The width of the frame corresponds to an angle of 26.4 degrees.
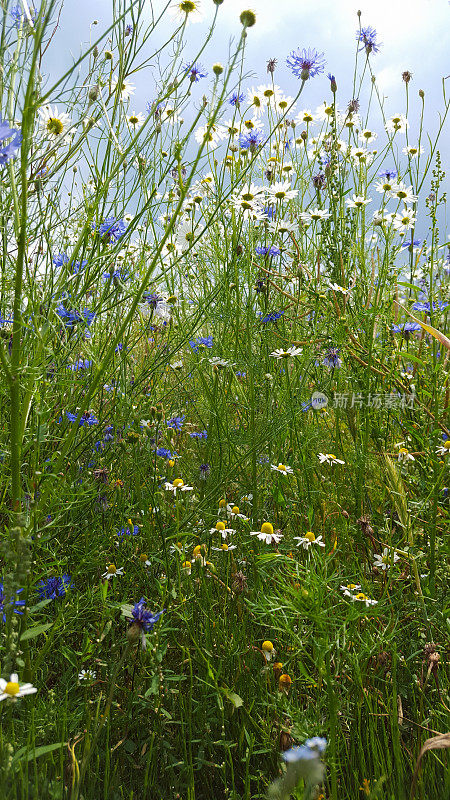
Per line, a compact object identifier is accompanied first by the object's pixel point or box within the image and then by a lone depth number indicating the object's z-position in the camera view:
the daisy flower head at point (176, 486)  0.84
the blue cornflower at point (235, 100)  1.10
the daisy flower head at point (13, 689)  0.56
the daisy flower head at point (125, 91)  0.89
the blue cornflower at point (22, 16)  0.72
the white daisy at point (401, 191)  1.22
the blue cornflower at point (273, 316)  1.03
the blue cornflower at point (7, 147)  0.65
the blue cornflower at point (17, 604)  0.70
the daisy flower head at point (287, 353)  1.00
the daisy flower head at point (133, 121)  1.11
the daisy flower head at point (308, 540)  0.78
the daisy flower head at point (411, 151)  1.28
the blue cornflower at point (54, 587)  0.78
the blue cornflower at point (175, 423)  1.00
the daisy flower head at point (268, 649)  0.71
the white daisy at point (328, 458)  0.91
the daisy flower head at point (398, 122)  1.29
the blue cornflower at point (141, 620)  0.65
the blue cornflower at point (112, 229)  0.85
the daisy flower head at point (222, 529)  0.81
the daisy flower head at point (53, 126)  0.82
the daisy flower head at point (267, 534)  0.78
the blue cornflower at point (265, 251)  1.08
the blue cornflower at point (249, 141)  1.10
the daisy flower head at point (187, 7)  0.84
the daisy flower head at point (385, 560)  0.79
